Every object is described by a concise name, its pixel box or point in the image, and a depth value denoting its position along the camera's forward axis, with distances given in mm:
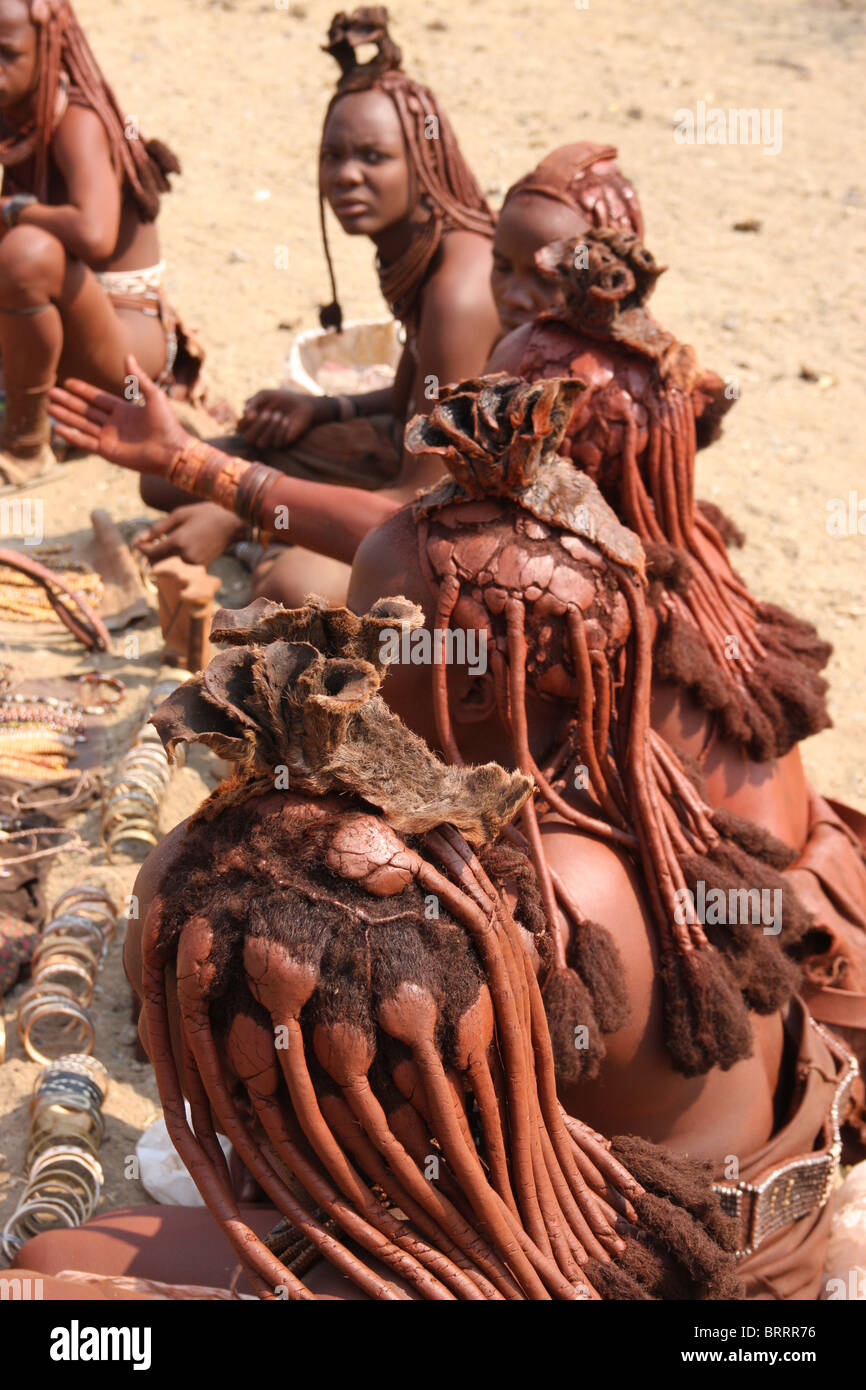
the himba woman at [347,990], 1413
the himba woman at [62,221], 5430
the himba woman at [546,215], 3314
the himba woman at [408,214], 4191
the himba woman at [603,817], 1938
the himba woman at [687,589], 2619
